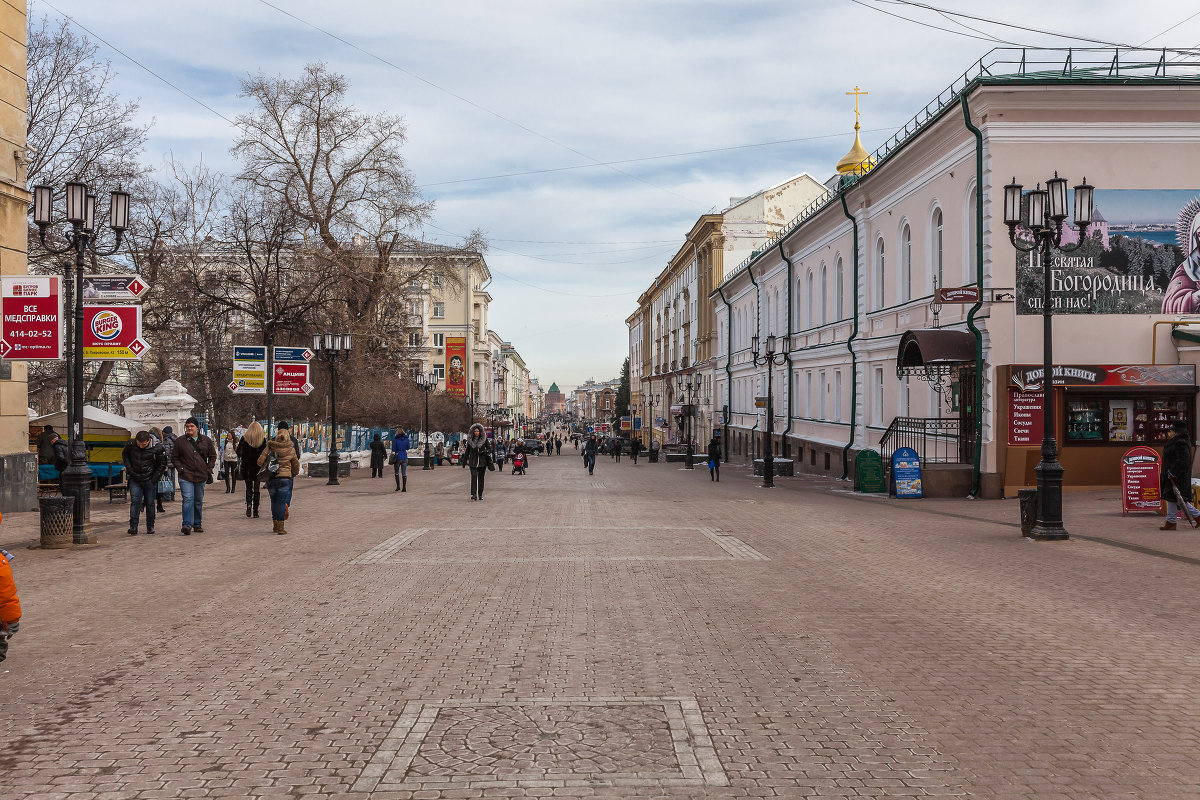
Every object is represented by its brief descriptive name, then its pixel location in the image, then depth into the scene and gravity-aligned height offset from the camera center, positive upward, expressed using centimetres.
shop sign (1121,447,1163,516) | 1566 -109
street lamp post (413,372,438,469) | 5169 +161
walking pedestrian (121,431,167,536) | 1373 -93
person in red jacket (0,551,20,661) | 523 -113
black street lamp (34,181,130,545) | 1277 +141
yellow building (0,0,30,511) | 1688 +333
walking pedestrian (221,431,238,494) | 2272 -146
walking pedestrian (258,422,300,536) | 1431 -99
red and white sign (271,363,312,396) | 2736 +94
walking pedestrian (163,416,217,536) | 1394 -94
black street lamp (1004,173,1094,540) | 1328 +214
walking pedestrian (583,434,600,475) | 3806 -170
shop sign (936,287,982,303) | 2016 +260
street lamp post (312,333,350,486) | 2870 +192
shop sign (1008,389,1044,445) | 2017 -6
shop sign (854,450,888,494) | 2356 -153
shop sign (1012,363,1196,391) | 2011 +86
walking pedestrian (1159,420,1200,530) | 1344 -81
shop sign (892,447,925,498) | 2139 -142
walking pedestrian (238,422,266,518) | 1598 -90
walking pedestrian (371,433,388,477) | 3219 -165
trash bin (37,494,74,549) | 1243 -153
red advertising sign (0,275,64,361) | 1325 +130
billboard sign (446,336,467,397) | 7694 +384
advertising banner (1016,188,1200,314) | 2070 +350
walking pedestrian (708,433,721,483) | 3375 -168
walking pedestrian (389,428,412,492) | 2533 -126
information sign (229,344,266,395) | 2627 +115
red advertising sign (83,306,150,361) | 1434 +119
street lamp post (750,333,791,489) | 2819 -158
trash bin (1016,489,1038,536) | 1348 -140
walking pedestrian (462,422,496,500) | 2159 -106
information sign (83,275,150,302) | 1362 +179
